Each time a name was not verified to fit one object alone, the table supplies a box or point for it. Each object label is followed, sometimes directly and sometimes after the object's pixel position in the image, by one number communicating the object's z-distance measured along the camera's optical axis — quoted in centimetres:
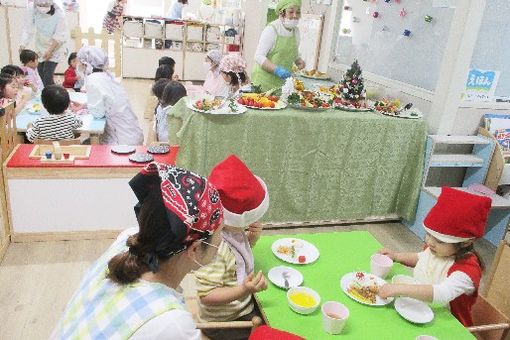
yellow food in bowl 161
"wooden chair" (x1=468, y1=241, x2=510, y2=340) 172
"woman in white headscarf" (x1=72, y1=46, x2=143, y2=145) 371
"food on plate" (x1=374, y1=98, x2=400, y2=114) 371
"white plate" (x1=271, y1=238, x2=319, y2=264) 190
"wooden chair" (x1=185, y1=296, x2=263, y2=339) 154
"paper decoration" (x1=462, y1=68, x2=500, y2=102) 364
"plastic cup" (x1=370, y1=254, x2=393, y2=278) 183
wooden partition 288
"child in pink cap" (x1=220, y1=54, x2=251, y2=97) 434
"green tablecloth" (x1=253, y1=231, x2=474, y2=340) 152
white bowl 156
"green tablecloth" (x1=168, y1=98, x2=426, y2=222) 324
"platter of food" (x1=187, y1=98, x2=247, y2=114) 315
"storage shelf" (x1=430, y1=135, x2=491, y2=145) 358
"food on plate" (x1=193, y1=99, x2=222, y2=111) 317
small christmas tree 375
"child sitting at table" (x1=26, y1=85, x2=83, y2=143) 337
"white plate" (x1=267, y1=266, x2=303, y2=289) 173
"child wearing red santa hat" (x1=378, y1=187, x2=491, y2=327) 170
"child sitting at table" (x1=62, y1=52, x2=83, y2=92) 554
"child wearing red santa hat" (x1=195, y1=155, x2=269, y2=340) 169
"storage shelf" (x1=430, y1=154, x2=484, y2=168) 363
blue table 351
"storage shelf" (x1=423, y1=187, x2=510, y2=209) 351
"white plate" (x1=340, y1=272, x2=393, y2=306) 166
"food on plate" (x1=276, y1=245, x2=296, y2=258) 194
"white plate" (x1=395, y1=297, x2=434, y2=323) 160
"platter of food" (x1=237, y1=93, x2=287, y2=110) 337
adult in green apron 405
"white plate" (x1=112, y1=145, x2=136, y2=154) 322
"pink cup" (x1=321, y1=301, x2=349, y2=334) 147
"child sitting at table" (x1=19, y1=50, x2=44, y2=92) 486
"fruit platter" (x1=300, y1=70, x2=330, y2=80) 491
